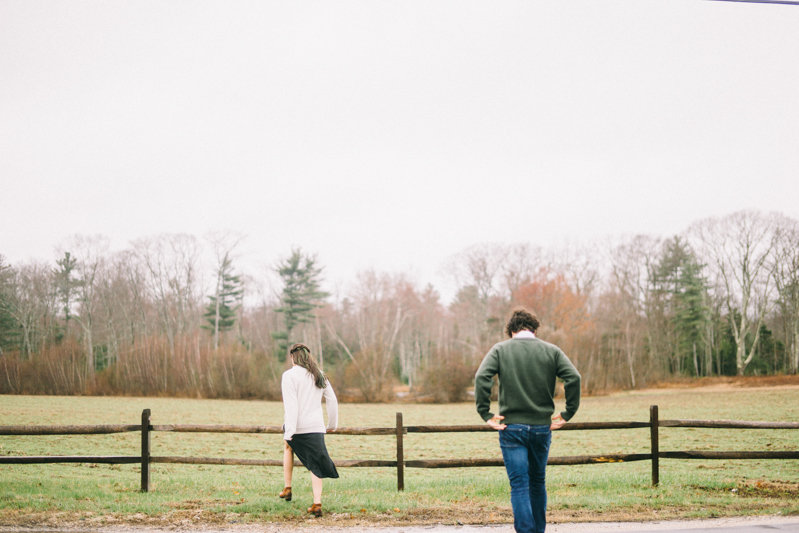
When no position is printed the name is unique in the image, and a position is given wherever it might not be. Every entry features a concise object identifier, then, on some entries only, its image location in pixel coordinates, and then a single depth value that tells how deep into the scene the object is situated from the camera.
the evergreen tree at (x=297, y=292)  58.75
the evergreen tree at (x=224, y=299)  58.69
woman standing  6.40
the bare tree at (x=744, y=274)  51.41
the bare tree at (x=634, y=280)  55.41
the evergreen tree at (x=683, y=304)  57.28
